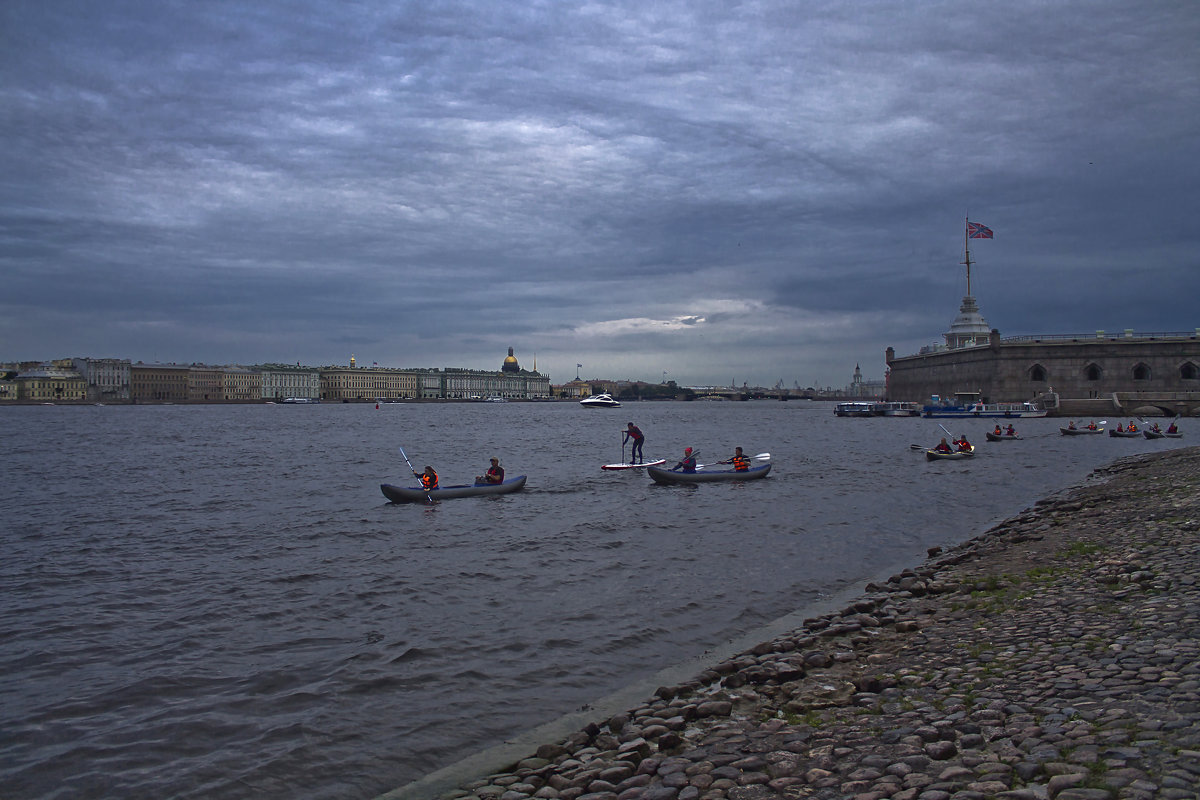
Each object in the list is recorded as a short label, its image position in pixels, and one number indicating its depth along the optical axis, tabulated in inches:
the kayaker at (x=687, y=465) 1125.3
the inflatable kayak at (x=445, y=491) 938.1
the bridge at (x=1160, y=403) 3016.7
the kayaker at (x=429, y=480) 945.5
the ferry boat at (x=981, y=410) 3061.0
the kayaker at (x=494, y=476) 1005.2
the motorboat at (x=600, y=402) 7116.1
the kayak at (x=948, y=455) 1418.6
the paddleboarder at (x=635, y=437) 1304.1
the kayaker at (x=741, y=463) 1144.8
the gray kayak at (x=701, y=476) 1101.7
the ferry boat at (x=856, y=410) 3976.4
